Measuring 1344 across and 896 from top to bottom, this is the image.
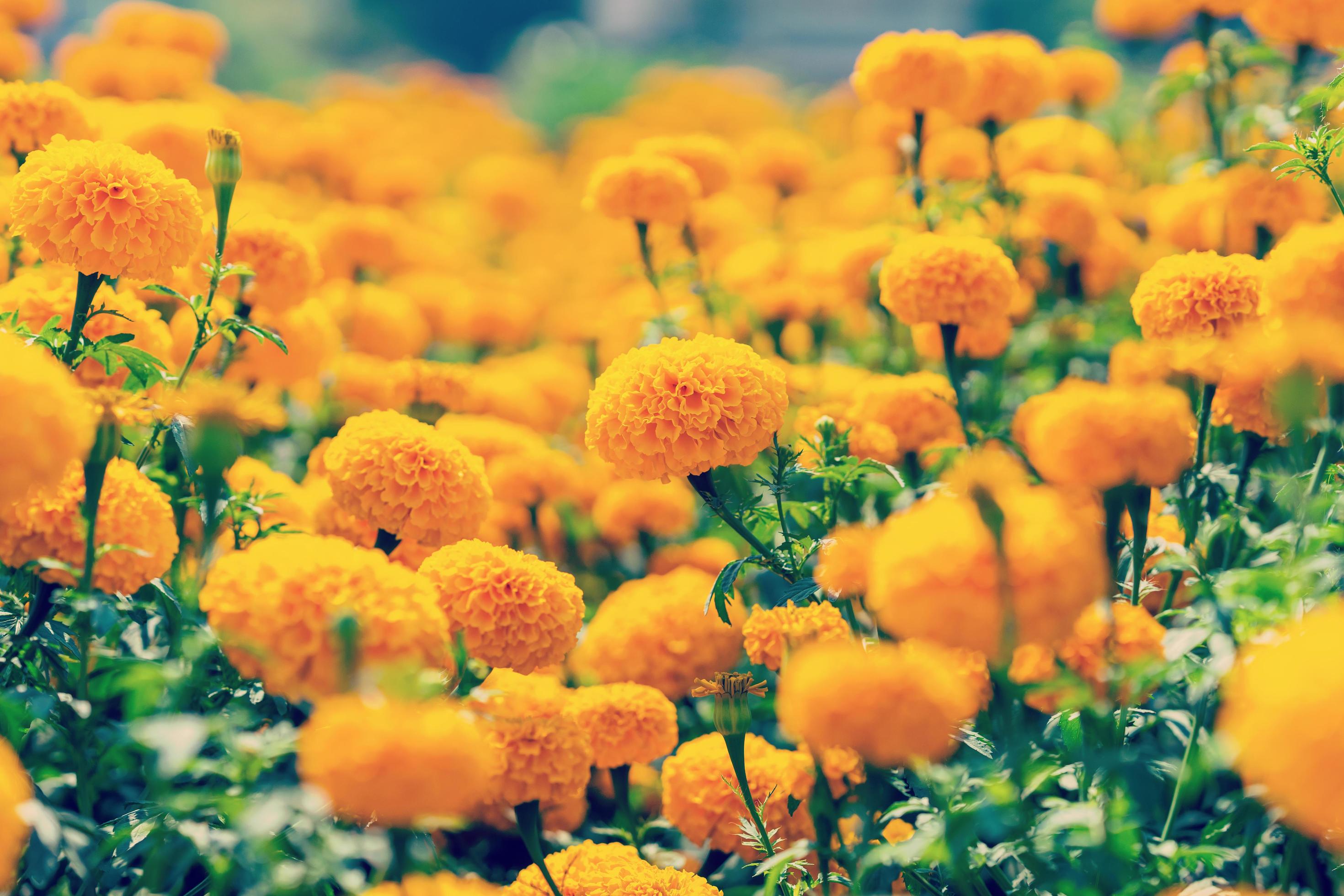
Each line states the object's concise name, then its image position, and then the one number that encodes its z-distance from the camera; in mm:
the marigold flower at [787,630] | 1783
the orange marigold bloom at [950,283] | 1892
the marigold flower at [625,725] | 1839
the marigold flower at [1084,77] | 2394
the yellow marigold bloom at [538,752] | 1792
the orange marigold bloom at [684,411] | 1789
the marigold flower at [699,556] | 2043
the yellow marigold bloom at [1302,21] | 2014
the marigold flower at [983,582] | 1637
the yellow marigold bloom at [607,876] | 1771
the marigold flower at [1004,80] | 2075
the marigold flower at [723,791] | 1834
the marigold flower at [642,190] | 2039
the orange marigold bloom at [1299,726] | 1603
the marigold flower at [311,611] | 1667
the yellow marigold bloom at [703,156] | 2156
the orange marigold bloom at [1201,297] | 1830
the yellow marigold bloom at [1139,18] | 2238
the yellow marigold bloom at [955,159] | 2303
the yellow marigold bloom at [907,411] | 1957
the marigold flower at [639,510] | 2080
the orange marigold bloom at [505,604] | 1763
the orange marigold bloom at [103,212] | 1792
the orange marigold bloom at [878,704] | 1641
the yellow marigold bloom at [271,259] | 1934
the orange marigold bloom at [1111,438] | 1670
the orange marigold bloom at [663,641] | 1922
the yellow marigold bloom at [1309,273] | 1775
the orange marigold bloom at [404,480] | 1807
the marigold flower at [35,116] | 1932
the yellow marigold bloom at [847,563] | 1740
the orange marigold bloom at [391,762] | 1620
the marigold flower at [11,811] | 1620
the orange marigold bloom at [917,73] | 2036
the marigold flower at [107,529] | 1757
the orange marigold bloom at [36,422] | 1652
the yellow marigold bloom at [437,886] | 1640
